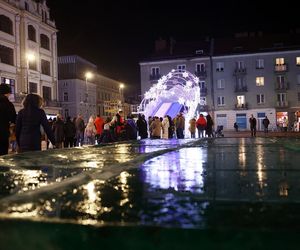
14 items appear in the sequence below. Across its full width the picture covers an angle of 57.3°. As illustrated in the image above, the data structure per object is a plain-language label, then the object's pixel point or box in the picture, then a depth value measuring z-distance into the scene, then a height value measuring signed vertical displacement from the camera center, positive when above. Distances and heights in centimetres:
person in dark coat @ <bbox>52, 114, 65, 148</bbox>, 988 +4
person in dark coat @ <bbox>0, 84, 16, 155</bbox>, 429 +25
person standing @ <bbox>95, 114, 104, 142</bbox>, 1200 +17
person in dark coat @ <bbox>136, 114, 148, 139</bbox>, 1210 +8
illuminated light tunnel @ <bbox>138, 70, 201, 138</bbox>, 2133 +228
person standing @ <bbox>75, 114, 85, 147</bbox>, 1246 +2
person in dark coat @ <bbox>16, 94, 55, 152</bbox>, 437 +10
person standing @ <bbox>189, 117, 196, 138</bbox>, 1473 +2
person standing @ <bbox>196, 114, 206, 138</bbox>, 1464 +12
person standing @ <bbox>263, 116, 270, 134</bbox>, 2388 +13
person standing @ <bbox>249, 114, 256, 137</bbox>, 2023 -1
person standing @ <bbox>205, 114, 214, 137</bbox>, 1471 +0
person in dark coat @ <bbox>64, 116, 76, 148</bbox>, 1047 -8
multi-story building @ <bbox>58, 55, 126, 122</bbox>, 4405 +719
